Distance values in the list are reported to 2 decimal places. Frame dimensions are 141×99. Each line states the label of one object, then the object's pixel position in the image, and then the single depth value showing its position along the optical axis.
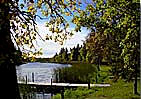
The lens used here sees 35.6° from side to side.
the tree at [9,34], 3.41
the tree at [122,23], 9.35
